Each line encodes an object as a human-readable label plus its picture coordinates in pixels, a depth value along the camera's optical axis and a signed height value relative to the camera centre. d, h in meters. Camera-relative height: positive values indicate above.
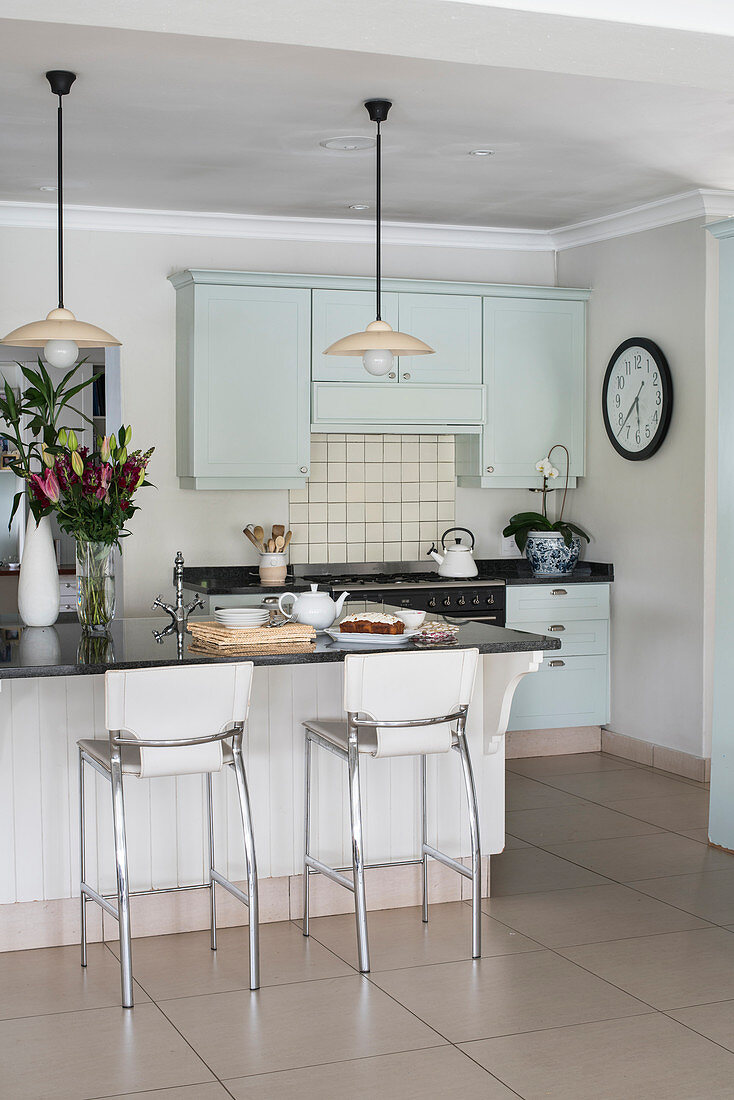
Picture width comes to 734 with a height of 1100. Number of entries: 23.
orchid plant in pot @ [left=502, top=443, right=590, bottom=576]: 6.28 -0.19
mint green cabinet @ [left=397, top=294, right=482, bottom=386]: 6.10 +0.86
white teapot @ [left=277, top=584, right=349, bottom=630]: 3.87 -0.34
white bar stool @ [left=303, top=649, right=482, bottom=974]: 3.45 -0.61
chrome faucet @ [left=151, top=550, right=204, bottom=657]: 3.88 -0.36
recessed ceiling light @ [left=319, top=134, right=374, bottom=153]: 4.62 +1.39
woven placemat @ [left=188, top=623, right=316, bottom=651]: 3.55 -0.40
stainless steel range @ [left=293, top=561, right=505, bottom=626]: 5.87 -0.43
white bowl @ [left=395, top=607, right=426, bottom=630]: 3.90 -0.37
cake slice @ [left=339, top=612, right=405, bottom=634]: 3.73 -0.38
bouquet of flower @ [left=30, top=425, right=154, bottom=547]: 3.76 +0.04
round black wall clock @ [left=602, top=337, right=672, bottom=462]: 5.83 +0.52
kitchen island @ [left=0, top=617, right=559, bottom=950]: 3.61 -0.93
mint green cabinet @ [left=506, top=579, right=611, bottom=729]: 6.15 -0.79
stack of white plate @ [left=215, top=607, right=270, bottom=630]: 3.74 -0.36
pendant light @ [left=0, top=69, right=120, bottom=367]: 3.76 +0.52
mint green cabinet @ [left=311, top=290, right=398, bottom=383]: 5.95 +0.89
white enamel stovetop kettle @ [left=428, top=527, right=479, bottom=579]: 6.19 -0.31
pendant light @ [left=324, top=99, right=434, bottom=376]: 4.02 +0.53
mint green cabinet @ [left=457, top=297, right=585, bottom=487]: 6.29 +0.59
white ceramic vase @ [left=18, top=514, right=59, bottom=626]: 3.94 -0.25
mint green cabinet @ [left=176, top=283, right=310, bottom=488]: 5.78 +0.57
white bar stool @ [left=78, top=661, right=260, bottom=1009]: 3.21 -0.61
